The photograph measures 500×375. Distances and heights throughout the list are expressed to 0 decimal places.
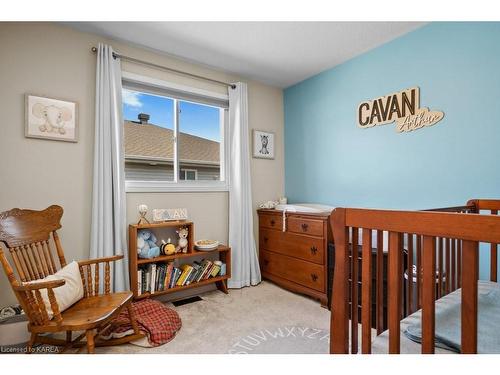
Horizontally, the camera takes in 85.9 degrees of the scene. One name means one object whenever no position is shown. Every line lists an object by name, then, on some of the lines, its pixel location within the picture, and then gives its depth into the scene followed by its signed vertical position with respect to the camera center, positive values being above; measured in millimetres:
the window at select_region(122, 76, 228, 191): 2615 +502
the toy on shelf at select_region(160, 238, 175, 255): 2496 -598
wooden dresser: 2480 -684
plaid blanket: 1846 -1012
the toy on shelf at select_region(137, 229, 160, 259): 2387 -556
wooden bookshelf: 2316 -681
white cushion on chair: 1562 -637
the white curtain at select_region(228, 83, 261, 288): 2994 -118
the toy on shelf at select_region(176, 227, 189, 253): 2600 -547
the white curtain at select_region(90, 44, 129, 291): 2227 +113
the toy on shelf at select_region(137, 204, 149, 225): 2422 -255
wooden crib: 756 -276
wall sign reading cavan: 2277 +671
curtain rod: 2373 +1156
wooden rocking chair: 1431 -588
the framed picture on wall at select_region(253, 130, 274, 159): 3303 +509
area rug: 1758 -1083
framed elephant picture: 2039 +519
